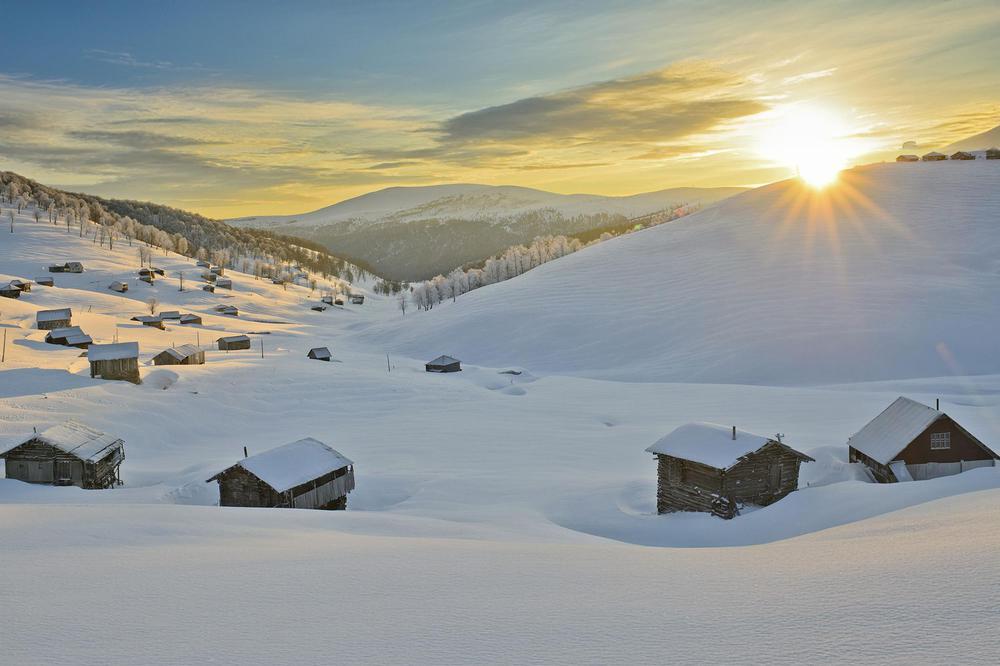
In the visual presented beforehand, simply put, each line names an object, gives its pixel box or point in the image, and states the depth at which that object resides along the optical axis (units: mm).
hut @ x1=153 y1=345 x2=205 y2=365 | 66312
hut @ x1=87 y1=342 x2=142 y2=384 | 52250
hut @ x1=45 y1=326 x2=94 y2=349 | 74062
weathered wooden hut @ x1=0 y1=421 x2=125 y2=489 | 29828
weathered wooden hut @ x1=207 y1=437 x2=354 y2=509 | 26016
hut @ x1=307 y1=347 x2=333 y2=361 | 80875
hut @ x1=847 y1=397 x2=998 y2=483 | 27906
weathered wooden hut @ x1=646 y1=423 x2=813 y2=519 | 26172
